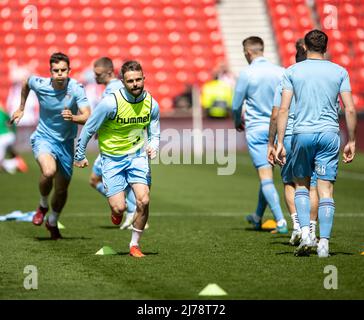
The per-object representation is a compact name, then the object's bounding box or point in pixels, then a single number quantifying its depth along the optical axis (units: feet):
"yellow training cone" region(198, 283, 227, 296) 51.64
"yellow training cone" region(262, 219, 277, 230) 87.61
